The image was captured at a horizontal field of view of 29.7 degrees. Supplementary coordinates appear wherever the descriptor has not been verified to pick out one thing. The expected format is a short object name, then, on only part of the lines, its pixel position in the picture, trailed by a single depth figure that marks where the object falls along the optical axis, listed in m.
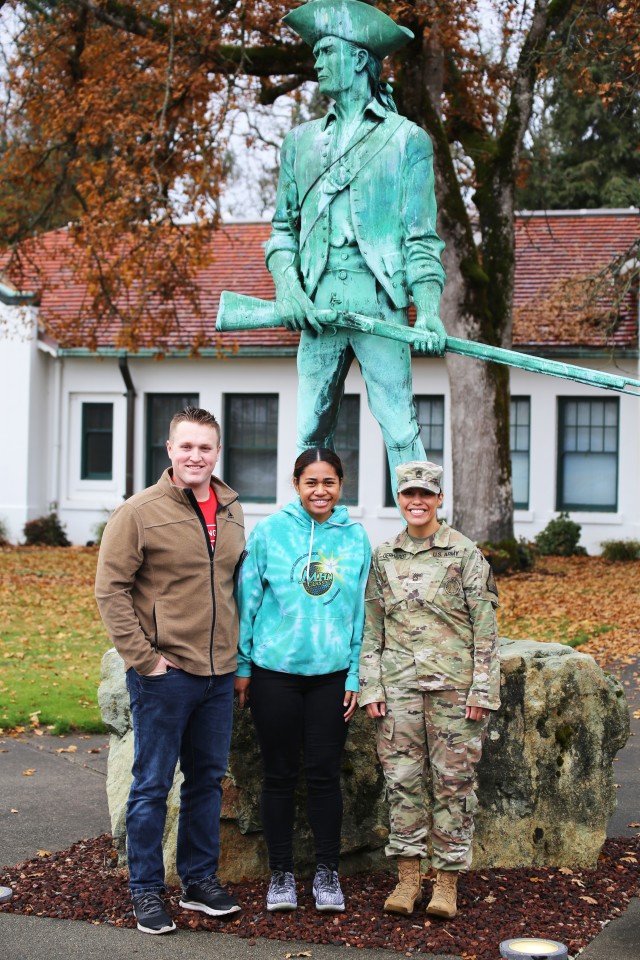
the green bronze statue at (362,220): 5.57
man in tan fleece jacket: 4.45
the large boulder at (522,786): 5.18
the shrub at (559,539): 20.30
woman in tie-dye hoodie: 4.59
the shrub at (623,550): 19.83
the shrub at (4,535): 22.50
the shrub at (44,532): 22.34
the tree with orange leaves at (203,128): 15.52
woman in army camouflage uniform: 4.54
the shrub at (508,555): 16.67
